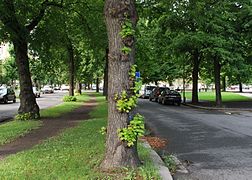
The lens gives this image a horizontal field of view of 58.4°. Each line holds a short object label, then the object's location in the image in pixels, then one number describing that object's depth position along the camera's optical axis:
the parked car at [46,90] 45.92
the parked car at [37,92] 31.80
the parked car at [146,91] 31.20
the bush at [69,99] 22.56
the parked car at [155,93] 25.07
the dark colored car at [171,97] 21.73
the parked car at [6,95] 22.66
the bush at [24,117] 10.68
